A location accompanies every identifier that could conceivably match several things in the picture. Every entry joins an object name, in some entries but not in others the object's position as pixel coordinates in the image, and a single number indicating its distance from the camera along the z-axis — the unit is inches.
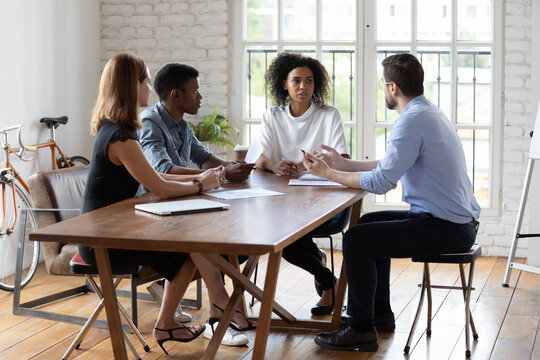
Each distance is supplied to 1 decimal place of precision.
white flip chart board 197.0
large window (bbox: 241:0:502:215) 233.9
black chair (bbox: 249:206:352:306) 173.3
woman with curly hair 174.6
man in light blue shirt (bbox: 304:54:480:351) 138.9
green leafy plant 233.6
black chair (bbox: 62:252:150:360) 136.5
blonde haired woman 129.3
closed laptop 118.5
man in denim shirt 160.6
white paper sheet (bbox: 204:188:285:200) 137.7
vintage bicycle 198.2
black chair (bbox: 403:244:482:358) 139.5
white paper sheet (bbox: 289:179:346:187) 154.0
